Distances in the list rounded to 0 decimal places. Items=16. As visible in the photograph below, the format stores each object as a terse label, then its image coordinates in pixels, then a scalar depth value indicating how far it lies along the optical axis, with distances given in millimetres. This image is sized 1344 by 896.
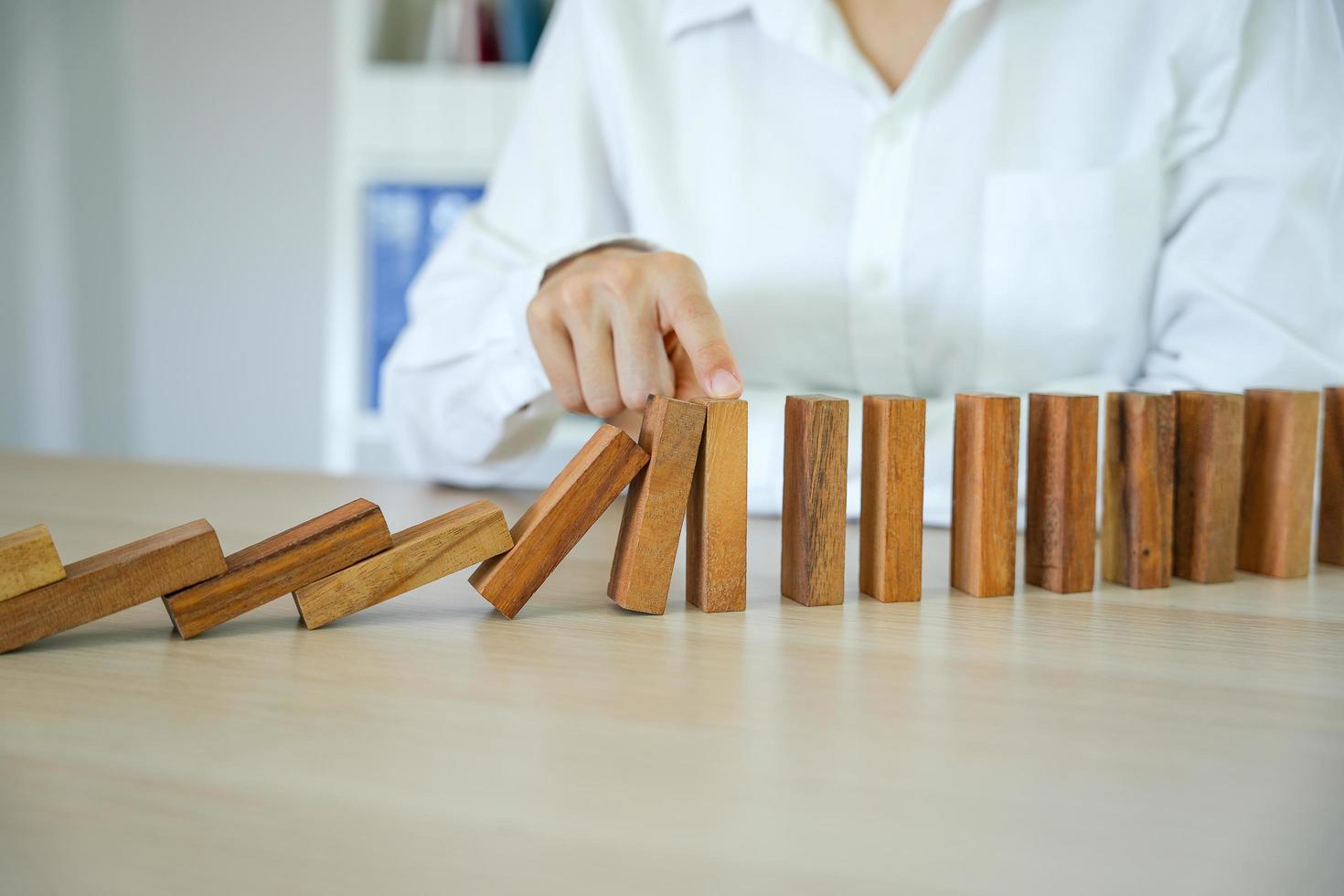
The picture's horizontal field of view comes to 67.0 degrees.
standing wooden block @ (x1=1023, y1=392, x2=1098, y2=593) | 525
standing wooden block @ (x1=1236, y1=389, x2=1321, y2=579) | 580
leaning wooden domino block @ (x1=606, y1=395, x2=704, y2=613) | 474
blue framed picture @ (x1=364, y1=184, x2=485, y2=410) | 1773
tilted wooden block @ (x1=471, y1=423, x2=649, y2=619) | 469
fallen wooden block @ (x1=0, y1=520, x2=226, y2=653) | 405
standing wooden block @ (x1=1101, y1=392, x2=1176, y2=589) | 543
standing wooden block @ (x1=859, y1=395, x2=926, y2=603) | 498
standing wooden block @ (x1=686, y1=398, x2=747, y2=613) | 484
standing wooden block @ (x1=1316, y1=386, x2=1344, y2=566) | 615
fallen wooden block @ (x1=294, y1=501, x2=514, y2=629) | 446
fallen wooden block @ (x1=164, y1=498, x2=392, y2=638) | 428
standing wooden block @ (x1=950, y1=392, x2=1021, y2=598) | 512
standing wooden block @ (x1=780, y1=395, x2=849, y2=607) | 488
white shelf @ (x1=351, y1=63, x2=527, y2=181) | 1699
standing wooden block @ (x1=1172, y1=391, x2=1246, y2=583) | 558
